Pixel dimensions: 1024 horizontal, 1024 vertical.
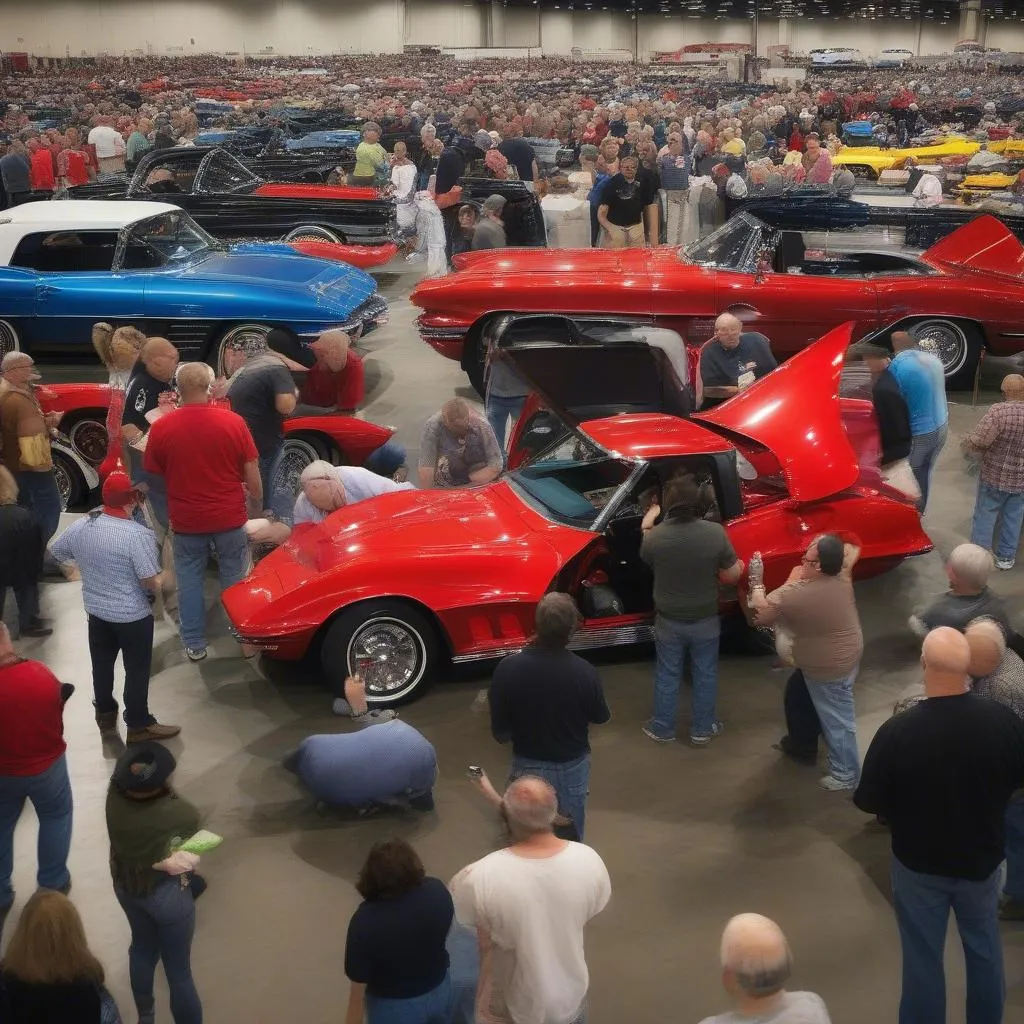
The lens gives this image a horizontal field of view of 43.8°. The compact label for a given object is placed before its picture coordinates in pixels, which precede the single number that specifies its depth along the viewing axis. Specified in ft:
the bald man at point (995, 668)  15.37
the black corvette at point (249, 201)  48.91
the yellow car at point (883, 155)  81.87
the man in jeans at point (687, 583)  19.65
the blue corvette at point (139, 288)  36.68
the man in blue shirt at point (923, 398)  27.17
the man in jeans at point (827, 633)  18.30
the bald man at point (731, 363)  30.27
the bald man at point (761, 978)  10.39
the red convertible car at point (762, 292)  35.86
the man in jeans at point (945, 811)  13.17
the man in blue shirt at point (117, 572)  19.53
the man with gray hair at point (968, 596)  17.28
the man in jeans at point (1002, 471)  25.27
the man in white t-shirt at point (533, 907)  12.07
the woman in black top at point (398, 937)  11.79
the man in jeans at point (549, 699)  15.72
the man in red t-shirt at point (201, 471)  22.25
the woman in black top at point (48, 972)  11.25
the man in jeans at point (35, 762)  15.60
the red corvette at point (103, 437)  29.50
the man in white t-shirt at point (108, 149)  70.33
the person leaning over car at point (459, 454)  25.86
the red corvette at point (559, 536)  21.38
